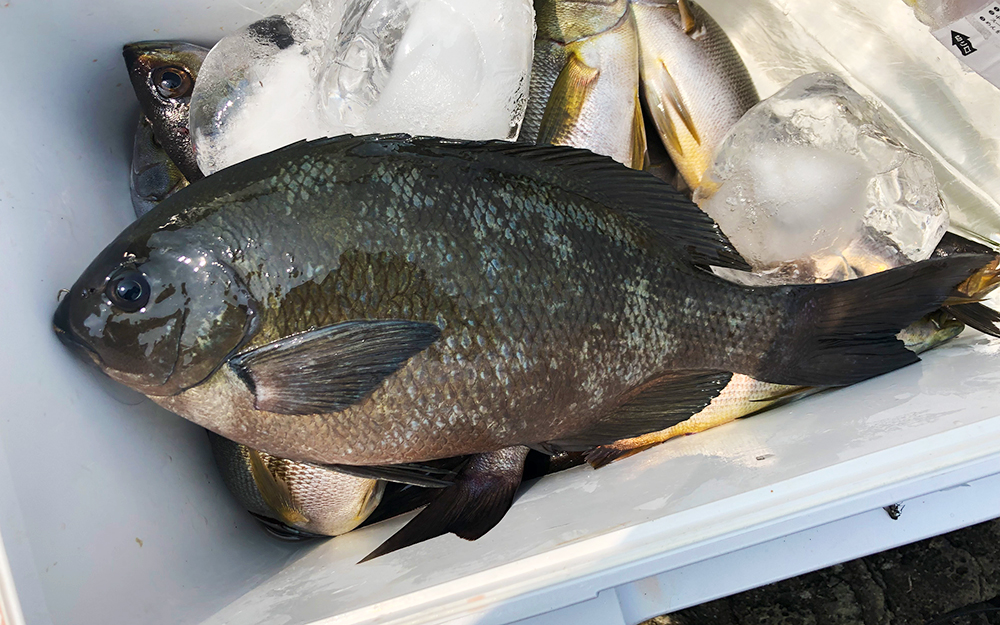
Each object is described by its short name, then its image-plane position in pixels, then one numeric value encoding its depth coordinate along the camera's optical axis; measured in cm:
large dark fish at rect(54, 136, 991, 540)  30
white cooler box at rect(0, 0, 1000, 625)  29
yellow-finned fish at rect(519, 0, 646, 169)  42
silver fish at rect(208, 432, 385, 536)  39
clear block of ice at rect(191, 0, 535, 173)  36
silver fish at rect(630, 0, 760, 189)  45
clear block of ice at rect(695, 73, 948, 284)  40
